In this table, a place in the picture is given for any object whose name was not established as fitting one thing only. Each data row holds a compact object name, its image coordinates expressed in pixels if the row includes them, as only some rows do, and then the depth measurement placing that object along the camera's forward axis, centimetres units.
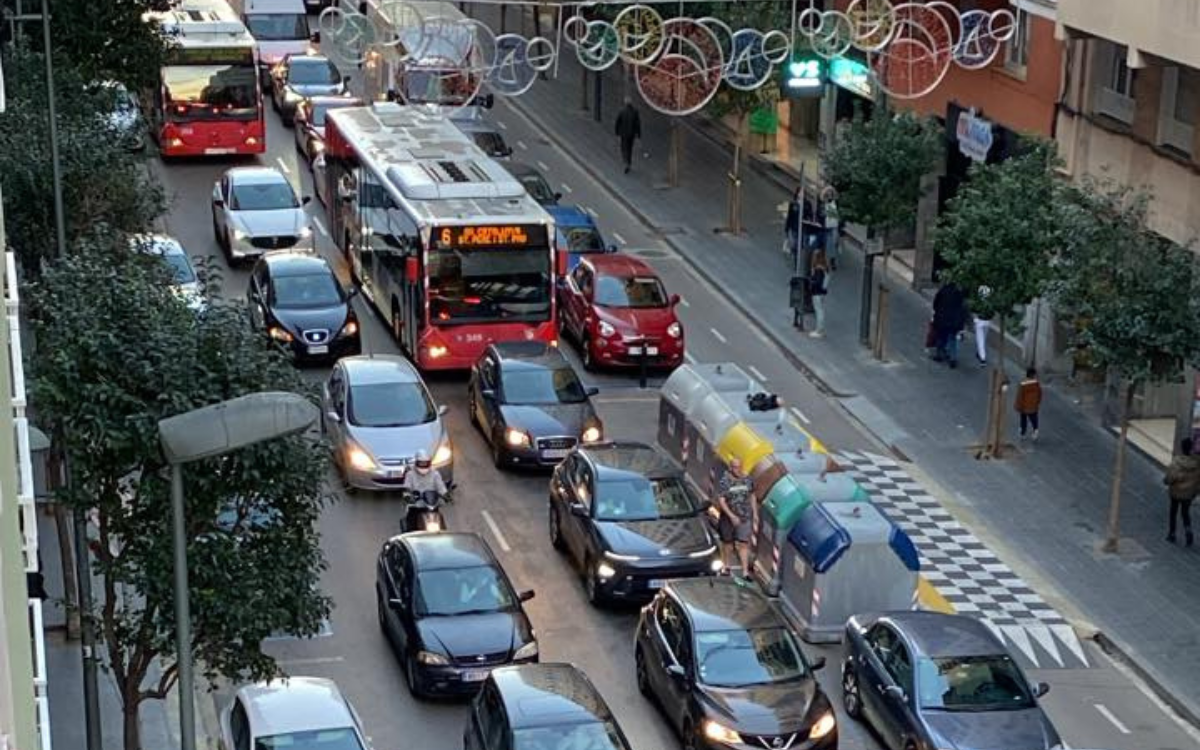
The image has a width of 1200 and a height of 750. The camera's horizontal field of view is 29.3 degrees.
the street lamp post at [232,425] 1488
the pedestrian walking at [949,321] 3788
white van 5941
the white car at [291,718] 2148
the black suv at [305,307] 3681
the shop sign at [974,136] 4050
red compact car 3703
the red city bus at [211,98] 4988
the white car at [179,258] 3544
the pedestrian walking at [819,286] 3941
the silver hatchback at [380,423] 3131
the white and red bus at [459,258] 3525
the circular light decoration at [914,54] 3884
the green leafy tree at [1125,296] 2938
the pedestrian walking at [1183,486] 2995
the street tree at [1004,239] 3222
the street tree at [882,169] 3794
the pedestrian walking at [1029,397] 3412
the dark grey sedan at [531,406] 3238
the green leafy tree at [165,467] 1933
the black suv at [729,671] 2331
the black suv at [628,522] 2734
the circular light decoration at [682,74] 3762
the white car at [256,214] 4234
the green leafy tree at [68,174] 2914
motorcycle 2894
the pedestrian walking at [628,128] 5128
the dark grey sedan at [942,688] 2317
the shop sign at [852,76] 4616
